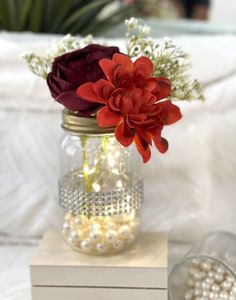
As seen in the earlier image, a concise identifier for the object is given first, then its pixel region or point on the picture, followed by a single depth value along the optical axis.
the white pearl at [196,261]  0.81
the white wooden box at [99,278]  0.78
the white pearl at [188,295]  0.81
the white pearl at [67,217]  0.84
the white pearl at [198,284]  0.81
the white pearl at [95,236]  0.81
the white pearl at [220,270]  0.80
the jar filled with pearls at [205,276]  0.80
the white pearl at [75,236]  0.82
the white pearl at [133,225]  0.84
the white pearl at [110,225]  0.82
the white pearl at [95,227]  0.81
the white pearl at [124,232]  0.82
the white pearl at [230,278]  0.79
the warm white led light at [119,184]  0.85
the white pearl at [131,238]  0.83
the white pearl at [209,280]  0.81
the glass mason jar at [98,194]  0.81
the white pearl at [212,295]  0.80
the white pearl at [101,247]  0.81
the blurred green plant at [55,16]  1.27
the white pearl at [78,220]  0.82
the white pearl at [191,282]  0.82
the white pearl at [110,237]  0.81
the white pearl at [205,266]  0.81
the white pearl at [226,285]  0.79
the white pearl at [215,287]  0.80
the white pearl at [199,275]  0.81
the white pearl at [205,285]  0.81
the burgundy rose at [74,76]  0.72
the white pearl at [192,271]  0.82
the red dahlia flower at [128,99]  0.70
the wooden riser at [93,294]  0.79
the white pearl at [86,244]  0.81
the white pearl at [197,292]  0.81
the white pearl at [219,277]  0.80
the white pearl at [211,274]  0.81
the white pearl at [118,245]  0.82
